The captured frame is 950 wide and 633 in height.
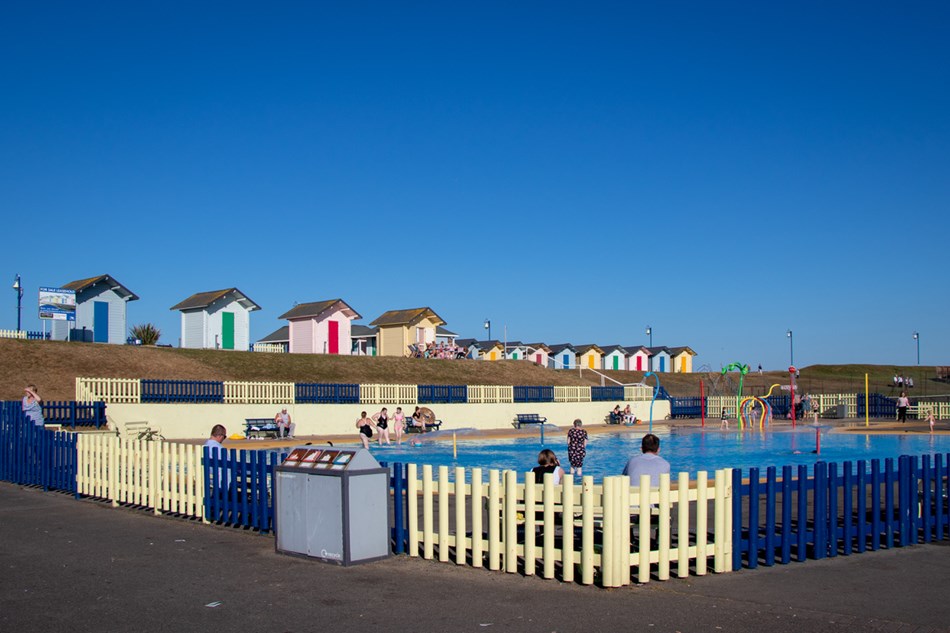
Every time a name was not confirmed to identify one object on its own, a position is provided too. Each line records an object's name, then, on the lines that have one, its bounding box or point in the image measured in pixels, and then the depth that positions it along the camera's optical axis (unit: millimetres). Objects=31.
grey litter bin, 8656
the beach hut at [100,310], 44062
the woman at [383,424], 29406
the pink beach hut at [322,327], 56125
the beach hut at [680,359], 94625
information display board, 42156
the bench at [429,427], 34312
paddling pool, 26031
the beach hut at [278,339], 65750
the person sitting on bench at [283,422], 29156
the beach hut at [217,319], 50031
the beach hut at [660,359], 93500
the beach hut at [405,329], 59406
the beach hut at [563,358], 89338
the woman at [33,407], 17000
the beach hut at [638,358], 92188
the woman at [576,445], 16516
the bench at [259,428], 29094
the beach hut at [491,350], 85875
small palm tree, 47481
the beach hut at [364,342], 70500
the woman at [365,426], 26067
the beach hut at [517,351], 89125
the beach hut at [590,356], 86250
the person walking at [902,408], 41250
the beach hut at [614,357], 91062
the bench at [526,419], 38688
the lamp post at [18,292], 47719
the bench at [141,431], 24191
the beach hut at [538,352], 84938
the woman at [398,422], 29344
